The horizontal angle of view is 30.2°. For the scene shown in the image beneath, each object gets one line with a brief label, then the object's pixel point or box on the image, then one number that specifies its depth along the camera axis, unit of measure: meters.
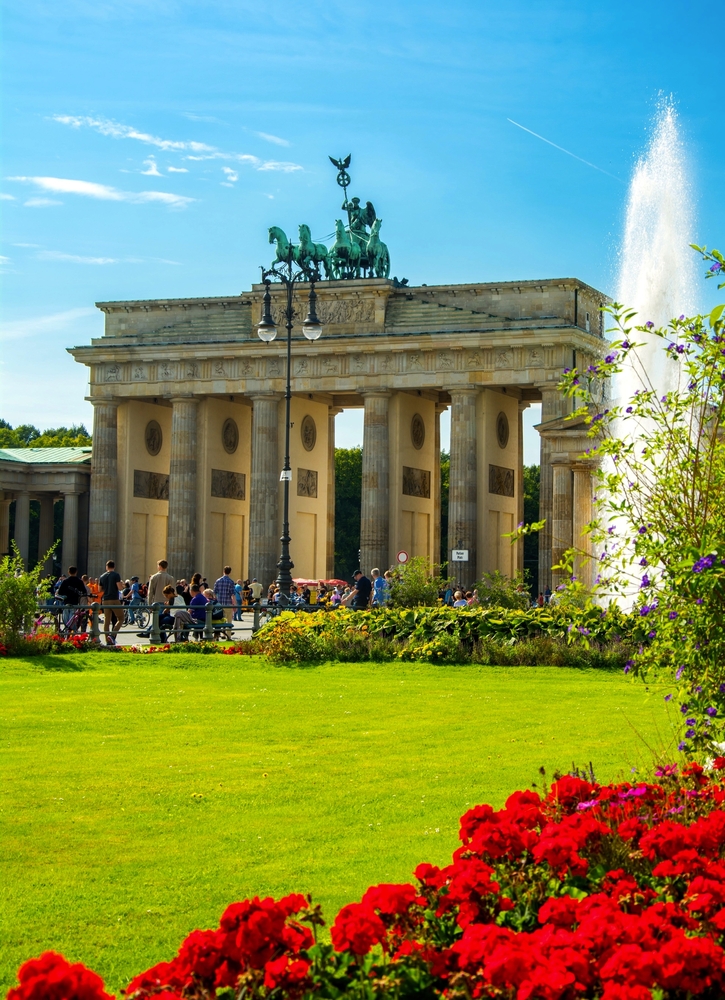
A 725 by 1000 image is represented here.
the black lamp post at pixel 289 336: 42.09
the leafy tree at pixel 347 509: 112.12
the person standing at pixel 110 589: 36.91
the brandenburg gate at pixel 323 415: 69.94
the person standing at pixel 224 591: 43.62
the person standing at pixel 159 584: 35.69
